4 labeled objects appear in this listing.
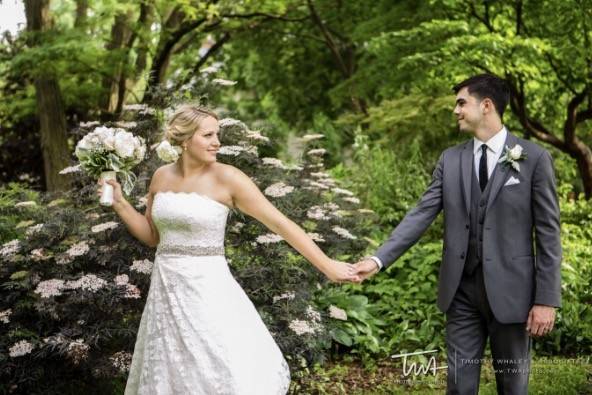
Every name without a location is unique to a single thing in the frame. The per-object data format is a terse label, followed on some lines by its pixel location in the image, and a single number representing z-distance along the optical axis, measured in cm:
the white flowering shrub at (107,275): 527
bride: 384
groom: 386
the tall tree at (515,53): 898
